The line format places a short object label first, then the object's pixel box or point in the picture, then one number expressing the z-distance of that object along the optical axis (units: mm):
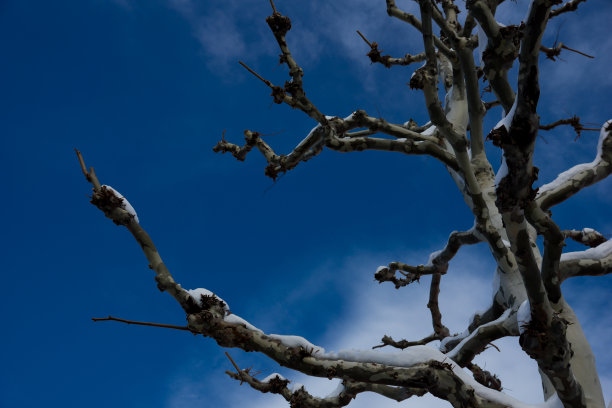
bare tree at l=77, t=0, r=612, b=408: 2525
